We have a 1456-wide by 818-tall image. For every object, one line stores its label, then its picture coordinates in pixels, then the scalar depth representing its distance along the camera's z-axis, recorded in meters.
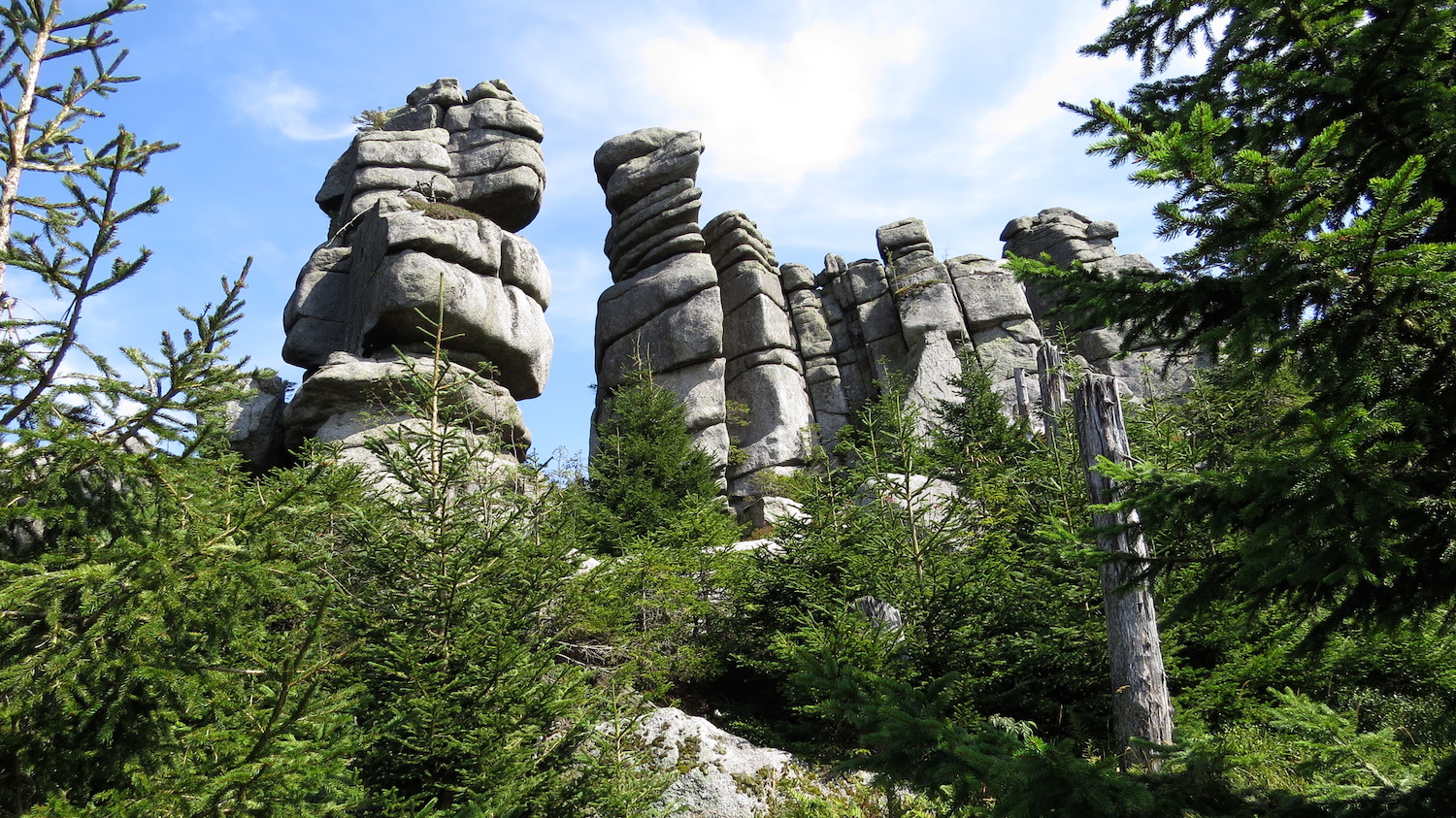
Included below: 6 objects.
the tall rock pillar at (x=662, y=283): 27.36
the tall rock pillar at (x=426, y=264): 21.38
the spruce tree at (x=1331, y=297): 3.08
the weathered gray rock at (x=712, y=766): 8.20
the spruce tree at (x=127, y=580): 3.73
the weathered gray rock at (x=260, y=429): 21.83
